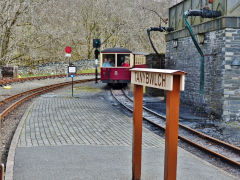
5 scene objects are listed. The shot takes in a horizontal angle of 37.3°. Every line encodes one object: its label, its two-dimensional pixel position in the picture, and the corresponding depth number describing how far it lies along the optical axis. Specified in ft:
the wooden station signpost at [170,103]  13.84
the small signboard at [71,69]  55.93
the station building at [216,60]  39.58
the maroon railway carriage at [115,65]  72.64
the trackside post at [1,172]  12.44
